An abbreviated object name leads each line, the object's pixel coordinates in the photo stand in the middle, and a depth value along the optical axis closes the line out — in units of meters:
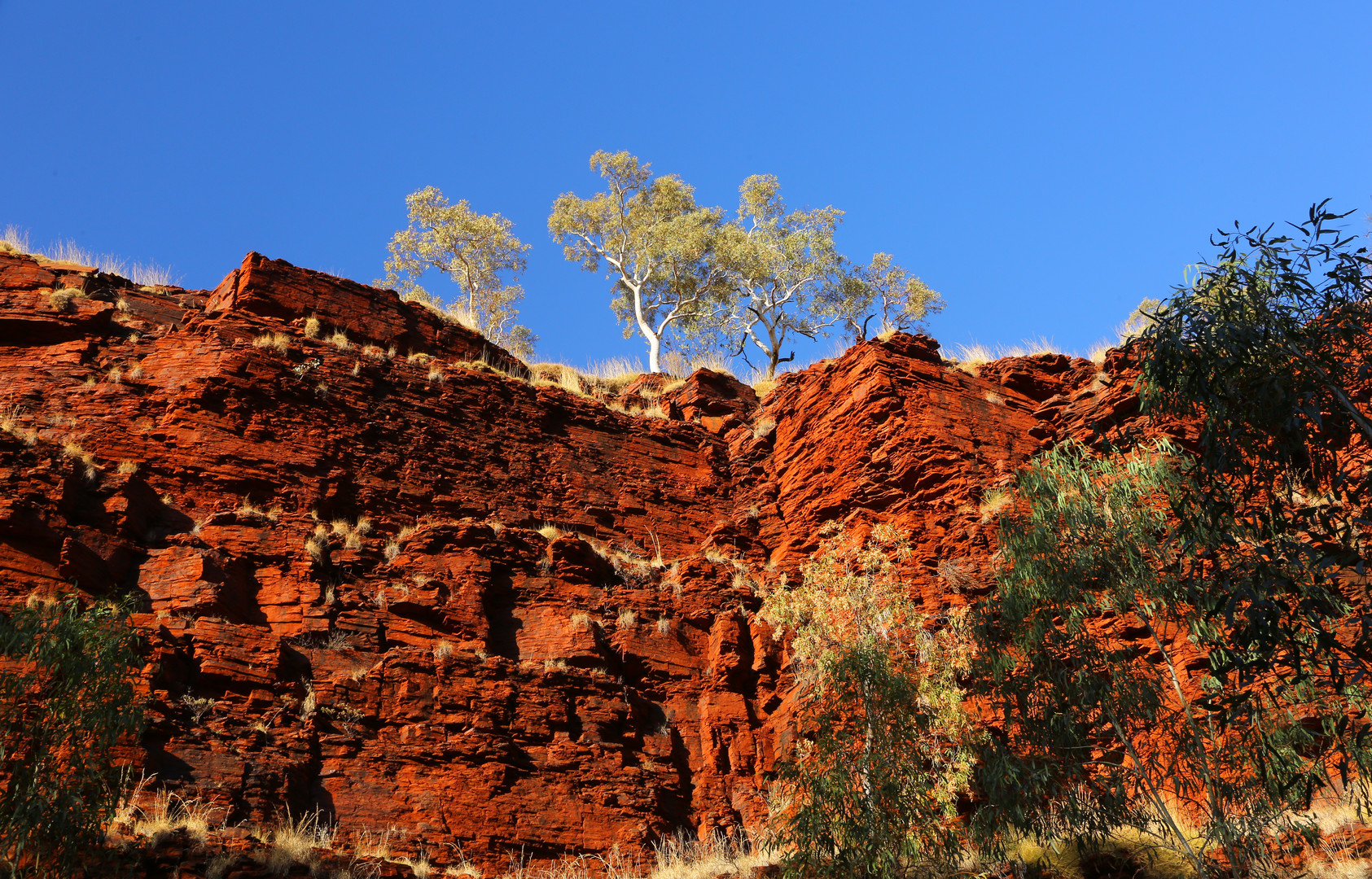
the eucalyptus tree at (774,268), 43.06
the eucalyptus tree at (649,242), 42.81
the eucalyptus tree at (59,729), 10.35
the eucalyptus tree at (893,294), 46.06
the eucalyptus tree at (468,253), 43.50
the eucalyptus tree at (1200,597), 10.20
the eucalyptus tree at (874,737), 13.53
